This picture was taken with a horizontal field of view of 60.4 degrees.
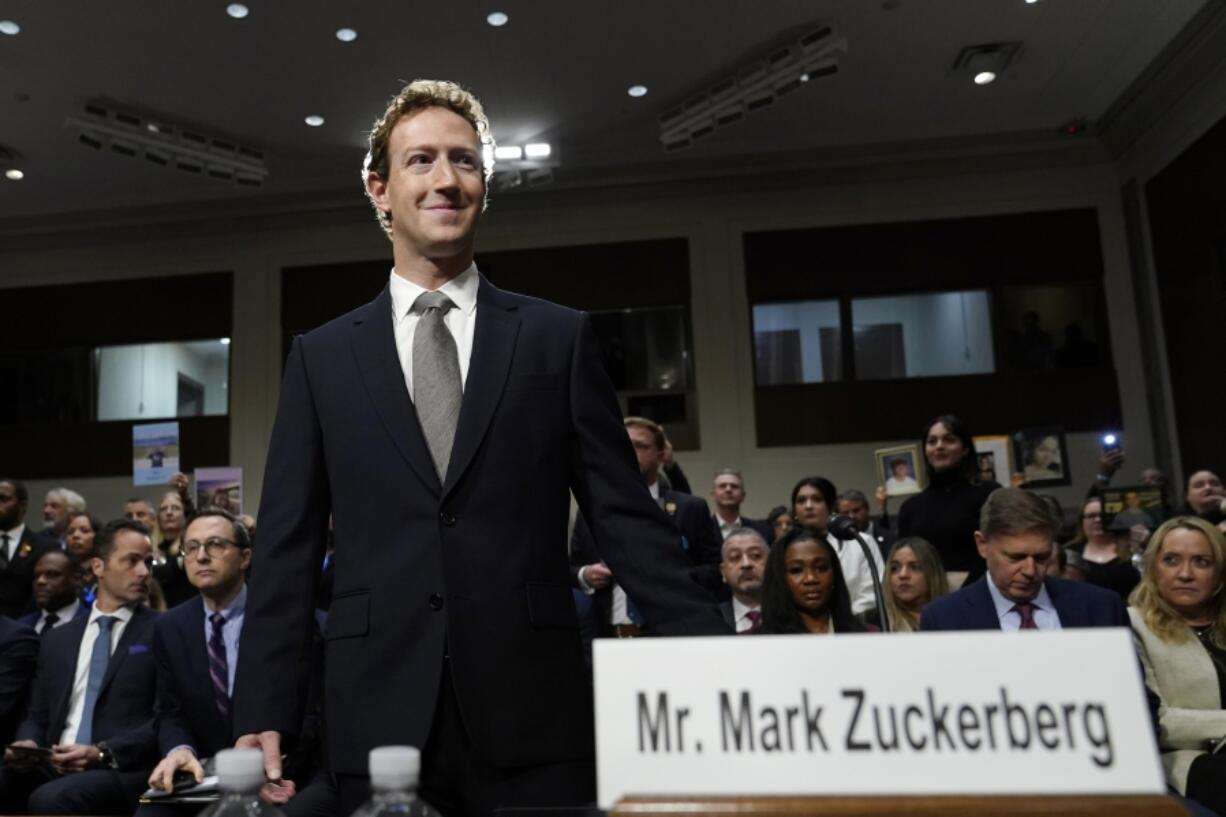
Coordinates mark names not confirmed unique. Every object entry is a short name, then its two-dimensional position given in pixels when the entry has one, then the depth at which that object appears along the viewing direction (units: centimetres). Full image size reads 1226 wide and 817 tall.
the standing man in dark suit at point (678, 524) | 431
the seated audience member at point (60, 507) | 664
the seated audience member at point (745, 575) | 425
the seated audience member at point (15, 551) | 549
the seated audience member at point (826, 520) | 488
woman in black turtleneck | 432
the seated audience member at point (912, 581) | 389
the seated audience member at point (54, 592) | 496
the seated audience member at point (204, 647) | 330
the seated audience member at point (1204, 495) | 578
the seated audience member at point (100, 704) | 346
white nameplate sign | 66
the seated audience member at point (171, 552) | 538
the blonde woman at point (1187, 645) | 278
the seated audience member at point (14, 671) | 391
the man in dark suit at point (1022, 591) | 295
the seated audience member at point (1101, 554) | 491
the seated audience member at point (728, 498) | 583
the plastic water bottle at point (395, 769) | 74
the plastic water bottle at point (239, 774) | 78
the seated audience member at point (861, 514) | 556
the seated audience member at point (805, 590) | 368
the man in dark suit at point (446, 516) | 121
